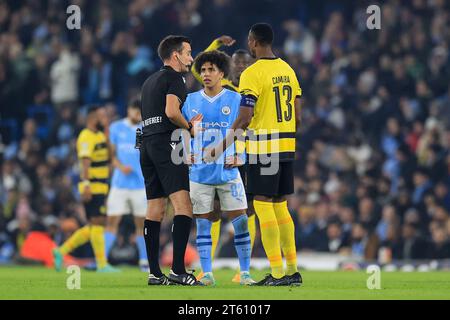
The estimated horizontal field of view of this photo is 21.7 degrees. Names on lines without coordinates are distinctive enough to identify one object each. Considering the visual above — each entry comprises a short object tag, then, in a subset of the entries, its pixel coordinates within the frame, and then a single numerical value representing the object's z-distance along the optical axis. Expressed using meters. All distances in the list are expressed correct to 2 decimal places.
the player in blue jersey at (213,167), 12.42
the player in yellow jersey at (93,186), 17.05
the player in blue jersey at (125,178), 17.41
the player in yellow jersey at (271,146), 12.05
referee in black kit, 12.02
